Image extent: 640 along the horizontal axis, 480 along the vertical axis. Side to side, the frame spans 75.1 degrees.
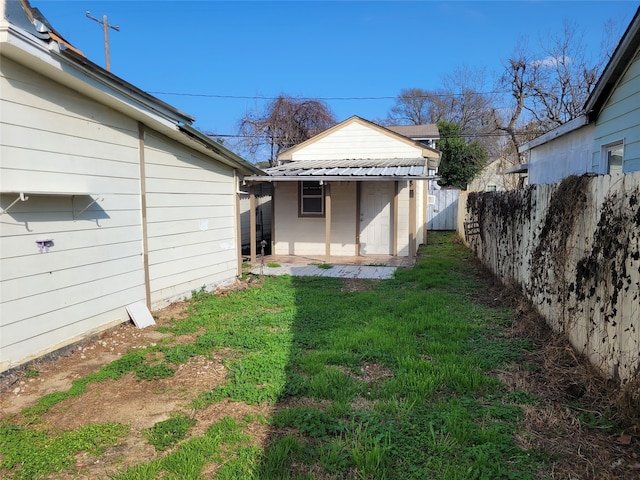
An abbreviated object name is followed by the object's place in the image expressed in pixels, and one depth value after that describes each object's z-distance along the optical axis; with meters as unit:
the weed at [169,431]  2.95
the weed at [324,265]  10.05
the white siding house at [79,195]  3.99
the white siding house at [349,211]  11.77
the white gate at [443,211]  19.94
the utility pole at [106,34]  18.92
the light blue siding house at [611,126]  5.16
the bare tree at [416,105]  34.84
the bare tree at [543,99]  20.83
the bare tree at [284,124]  25.97
